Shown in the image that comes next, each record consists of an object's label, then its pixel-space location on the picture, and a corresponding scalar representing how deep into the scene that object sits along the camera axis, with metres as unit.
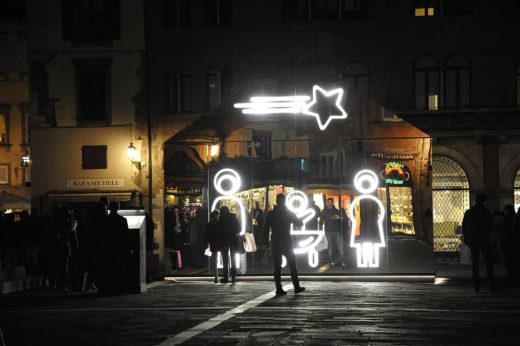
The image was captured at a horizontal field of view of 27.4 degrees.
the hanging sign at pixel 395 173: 23.69
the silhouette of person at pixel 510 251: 22.64
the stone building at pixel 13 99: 52.06
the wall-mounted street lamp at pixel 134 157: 36.59
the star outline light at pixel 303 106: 24.00
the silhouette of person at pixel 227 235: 23.47
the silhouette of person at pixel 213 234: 23.56
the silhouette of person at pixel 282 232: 19.58
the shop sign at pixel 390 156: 23.66
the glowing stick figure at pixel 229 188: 24.36
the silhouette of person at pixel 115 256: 20.27
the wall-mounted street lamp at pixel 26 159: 50.81
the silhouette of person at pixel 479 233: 19.94
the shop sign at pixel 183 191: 24.56
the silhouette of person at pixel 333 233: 23.95
